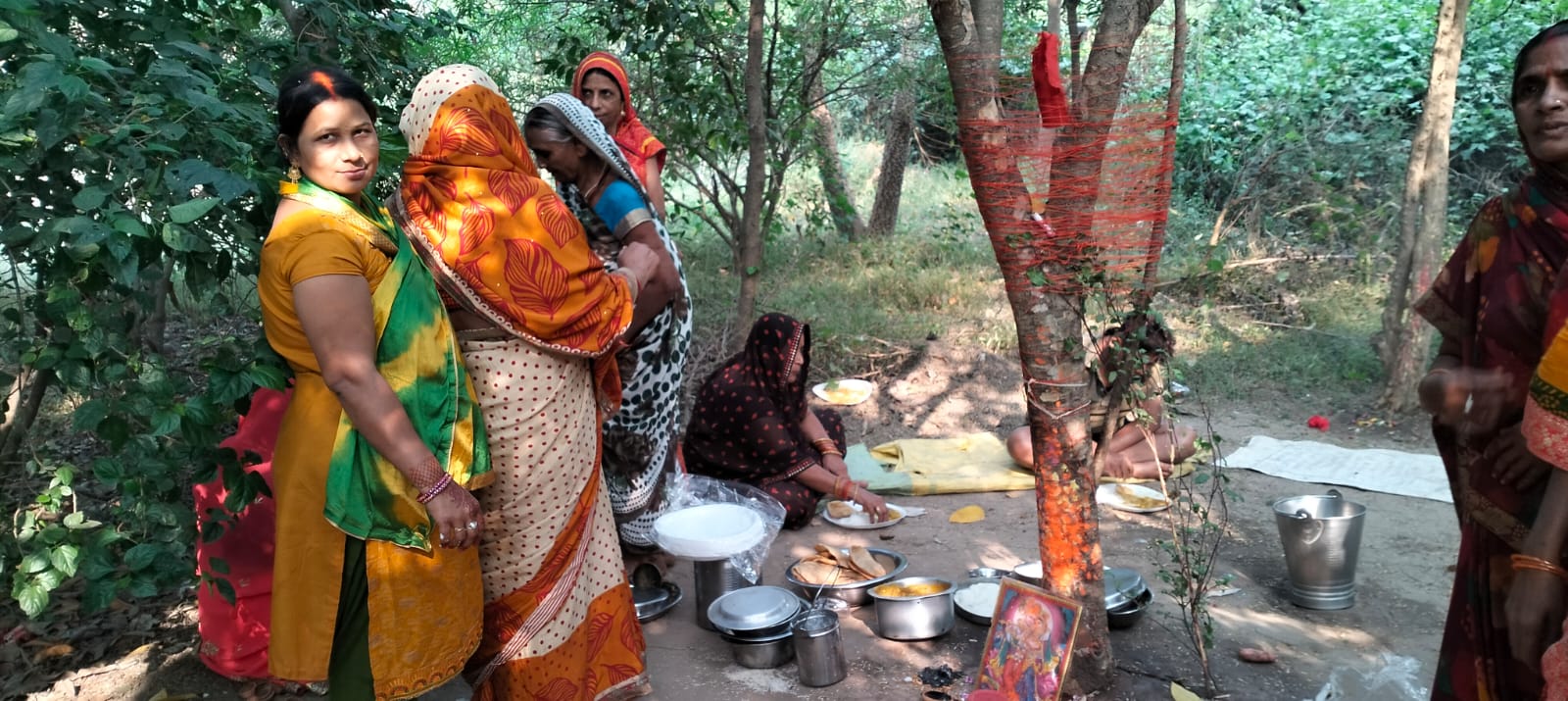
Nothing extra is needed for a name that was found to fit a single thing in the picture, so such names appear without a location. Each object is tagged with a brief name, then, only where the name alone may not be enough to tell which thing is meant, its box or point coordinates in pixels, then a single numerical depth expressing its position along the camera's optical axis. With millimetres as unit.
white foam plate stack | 3373
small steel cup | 3053
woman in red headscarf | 4410
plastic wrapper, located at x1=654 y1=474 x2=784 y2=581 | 3609
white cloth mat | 4809
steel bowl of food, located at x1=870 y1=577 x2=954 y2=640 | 3301
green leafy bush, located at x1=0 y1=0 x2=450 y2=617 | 1987
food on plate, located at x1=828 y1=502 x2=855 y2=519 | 4660
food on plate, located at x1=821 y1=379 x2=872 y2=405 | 6266
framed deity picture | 2650
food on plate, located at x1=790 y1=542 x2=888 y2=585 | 3641
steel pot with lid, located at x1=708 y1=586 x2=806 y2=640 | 3188
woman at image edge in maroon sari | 1911
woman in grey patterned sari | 3020
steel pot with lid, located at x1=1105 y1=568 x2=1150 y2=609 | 3289
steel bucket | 3514
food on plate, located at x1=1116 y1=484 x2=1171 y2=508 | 4672
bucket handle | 3514
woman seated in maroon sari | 4500
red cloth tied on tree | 2508
